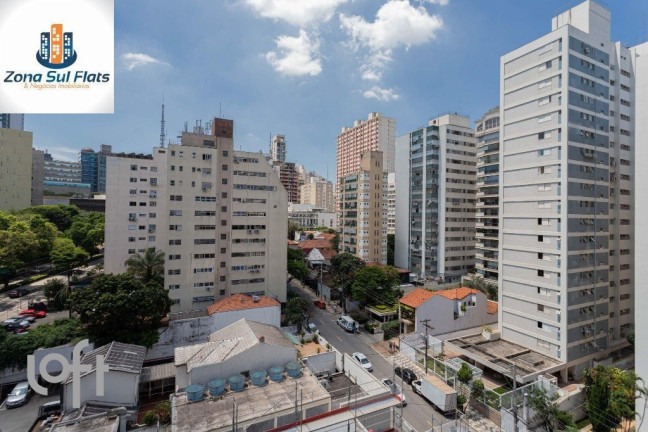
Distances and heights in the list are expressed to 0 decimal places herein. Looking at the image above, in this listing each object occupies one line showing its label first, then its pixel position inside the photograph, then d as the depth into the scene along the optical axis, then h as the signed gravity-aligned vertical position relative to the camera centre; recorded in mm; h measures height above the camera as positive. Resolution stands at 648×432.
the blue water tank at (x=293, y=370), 20719 -9935
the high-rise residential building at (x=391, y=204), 99312 +5132
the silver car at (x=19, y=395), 22703 -13215
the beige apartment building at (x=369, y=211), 60469 +1569
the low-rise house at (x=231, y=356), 20125 -9280
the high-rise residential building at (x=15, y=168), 71438 +10767
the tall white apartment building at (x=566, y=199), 27906 +2082
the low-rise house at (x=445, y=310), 33875 -9942
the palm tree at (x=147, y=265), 37375 -5778
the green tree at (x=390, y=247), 65688 -5988
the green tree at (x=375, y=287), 39812 -8651
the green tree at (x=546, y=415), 20109 -12439
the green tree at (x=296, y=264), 48094 -7039
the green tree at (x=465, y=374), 23938 -11670
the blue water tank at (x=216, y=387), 18609 -10037
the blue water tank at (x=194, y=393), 18141 -10114
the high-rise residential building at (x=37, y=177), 86062 +10499
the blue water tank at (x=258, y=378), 19688 -10006
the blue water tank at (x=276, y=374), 20156 -9950
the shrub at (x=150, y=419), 19812 -12684
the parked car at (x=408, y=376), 27281 -13521
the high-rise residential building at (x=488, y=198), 48562 +3548
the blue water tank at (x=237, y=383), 19188 -10044
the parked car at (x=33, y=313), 36188 -11307
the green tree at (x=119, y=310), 26688 -8004
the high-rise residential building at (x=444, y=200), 56156 +3642
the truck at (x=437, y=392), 23094 -13107
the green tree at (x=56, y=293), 36656 -9187
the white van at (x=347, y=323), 37578 -12635
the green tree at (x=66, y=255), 46812 -5950
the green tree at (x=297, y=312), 35500 -10706
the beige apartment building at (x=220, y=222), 38094 -599
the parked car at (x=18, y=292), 41812 -10337
